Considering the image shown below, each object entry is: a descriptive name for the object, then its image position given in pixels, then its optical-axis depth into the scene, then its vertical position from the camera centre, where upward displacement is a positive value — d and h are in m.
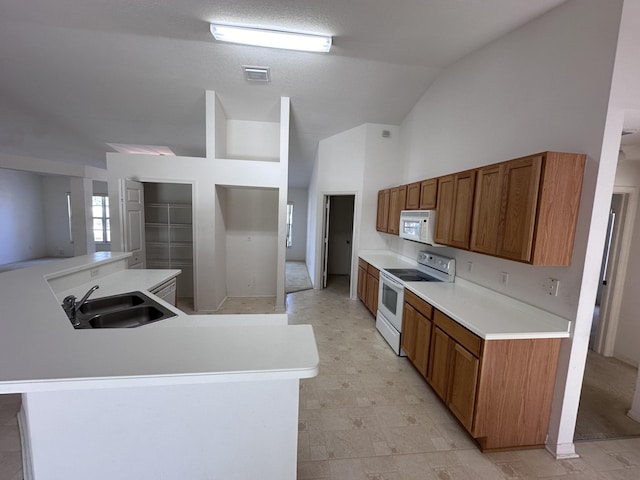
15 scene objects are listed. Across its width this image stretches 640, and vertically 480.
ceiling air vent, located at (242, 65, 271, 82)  3.42 +1.82
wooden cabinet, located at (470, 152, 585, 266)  1.72 +0.12
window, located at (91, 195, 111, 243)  8.41 -0.53
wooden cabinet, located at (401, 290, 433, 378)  2.50 -1.13
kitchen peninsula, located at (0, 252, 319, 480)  0.95 -0.76
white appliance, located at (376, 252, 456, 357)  3.08 -0.83
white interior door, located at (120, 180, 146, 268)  3.72 -0.21
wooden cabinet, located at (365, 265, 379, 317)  4.03 -1.18
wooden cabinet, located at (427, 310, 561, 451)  1.79 -1.16
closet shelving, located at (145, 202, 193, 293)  4.84 -0.53
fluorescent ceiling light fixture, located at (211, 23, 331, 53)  2.65 +1.79
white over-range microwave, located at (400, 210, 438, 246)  3.03 -0.08
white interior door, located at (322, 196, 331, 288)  5.55 -0.52
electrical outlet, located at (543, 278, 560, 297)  1.91 -0.46
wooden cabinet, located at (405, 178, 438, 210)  3.06 +0.29
